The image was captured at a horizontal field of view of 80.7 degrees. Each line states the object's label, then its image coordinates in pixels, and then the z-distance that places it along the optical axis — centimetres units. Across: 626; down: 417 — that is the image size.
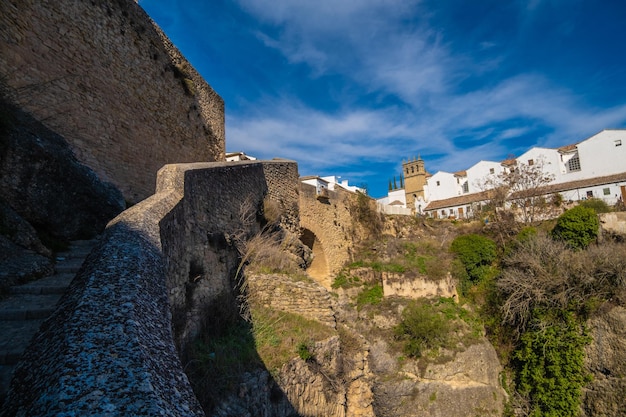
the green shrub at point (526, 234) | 1814
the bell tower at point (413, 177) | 5447
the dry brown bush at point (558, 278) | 1398
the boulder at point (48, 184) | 476
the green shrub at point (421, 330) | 1622
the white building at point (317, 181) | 3030
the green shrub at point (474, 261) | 1938
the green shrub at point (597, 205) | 2083
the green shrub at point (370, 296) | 1884
